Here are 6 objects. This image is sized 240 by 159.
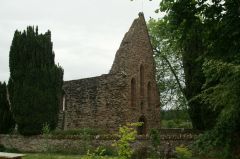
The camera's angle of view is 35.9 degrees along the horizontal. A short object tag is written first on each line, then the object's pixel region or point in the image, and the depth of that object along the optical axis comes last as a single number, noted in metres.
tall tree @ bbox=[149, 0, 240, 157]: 8.77
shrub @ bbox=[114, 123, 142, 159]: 7.41
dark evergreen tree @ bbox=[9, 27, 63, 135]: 20.95
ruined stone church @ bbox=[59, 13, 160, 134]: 24.23
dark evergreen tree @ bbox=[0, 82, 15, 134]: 22.78
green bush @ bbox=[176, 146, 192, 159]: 12.72
